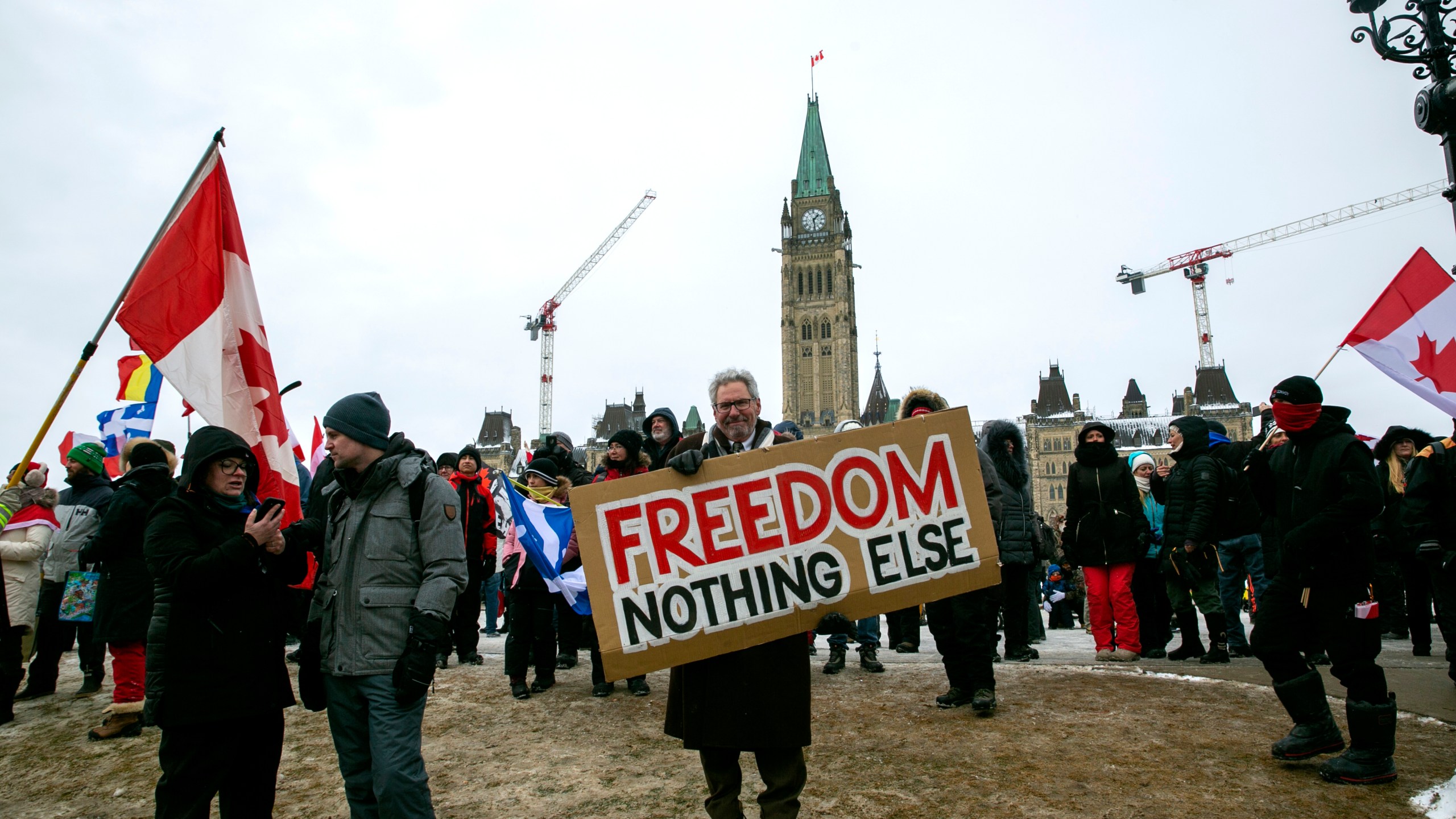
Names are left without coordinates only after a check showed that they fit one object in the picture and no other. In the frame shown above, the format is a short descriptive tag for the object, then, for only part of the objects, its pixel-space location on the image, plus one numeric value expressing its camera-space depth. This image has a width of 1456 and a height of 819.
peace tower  102.19
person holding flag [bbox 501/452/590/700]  6.49
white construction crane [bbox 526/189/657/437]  110.69
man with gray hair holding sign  2.91
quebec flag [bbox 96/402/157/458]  8.90
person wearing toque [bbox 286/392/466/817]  3.06
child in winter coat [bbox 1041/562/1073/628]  13.25
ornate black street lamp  3.74
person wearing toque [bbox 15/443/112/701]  6.52
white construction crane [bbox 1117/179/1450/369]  97.88
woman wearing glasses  3.09
